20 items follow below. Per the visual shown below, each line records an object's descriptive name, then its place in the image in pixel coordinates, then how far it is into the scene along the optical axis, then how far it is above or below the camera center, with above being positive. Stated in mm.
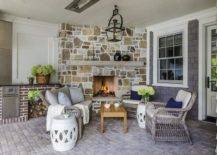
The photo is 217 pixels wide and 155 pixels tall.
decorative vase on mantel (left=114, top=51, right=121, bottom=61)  6438 +560
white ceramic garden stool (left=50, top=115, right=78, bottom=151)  3201 -889
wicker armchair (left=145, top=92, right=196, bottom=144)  3650 -853
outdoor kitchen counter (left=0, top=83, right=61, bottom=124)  4905 -670
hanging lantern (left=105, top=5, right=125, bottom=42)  4852 +1399
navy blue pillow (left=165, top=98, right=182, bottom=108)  3846 -534
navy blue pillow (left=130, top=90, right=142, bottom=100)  5965 -599
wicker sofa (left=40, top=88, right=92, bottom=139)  3877 -697
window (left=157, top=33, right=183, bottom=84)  5793 +448
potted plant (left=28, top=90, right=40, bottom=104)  5265 -512
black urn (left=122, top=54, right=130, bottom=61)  6469 +533
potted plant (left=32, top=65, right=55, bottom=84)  5566 +37
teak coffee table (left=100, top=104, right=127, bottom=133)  4152 -750
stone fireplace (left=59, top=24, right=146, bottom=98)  6224 +538
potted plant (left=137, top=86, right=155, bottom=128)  4547 -674
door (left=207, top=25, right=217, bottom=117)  4988 +111
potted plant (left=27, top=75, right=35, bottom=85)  5520 -146
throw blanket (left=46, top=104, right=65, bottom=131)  3969 -693
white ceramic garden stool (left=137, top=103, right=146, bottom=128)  4538 -848
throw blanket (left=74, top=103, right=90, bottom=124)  4598 -807
